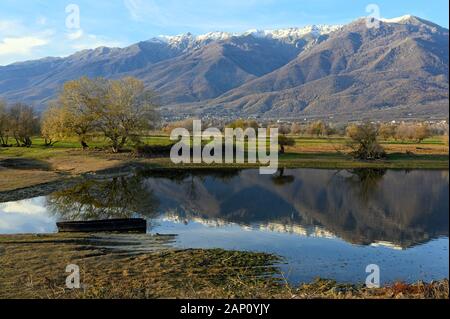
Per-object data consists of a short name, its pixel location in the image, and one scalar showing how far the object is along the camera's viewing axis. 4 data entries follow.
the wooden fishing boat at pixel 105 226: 28.91
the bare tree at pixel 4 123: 85.12
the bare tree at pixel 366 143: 73.44
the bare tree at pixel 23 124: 85.50
